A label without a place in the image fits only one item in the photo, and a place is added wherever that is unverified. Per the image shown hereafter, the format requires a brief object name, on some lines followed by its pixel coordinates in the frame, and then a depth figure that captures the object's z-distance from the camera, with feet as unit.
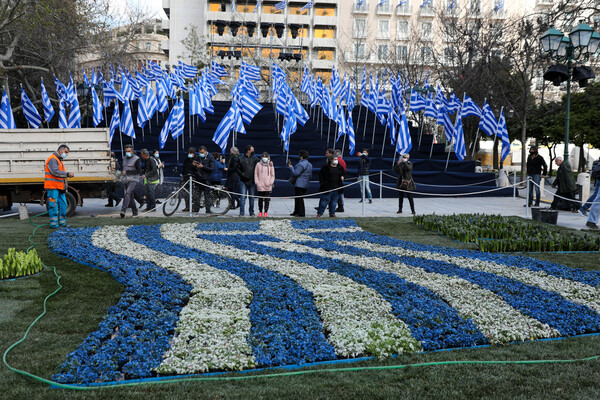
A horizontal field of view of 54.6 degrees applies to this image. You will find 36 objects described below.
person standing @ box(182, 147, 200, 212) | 56.49
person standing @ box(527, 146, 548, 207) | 64.13
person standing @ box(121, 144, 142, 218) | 51.70
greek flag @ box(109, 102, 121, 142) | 86.29
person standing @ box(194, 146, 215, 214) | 56.00
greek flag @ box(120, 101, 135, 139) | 81.25
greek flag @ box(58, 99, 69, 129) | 84.26
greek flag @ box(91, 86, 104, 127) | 85.21
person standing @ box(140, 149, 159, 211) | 52.60
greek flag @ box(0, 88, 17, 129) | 72.69
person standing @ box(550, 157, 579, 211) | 56.85
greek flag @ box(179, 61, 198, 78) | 110.42
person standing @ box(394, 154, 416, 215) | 57.47
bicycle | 55.47
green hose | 14.64
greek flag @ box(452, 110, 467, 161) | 82.17
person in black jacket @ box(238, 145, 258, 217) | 54.34
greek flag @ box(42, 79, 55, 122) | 84.58
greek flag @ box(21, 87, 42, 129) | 82.02
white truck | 52.95
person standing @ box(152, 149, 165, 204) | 54.67
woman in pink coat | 54.29
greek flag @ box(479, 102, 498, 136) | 80.53
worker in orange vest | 43.93
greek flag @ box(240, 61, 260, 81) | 85.98
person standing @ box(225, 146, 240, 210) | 55.47
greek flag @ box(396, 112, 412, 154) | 77.42
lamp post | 50.20
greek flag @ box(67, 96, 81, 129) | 83.82
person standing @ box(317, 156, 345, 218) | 54.70
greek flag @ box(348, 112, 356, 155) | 83.05
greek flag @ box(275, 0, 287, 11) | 137.51
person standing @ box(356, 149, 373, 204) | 69.64
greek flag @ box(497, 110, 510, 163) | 76.69
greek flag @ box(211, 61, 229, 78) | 118.83
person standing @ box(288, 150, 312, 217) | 54.34
